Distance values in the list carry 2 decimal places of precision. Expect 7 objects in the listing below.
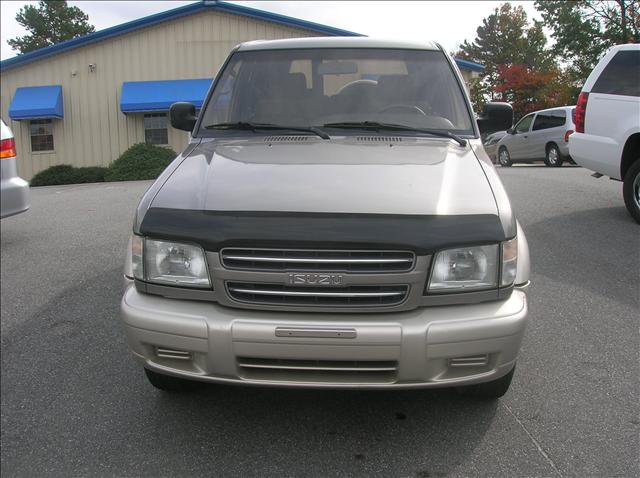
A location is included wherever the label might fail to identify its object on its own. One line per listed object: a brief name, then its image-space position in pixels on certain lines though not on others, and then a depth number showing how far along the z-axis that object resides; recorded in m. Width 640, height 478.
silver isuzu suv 2.43
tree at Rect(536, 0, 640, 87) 21.57
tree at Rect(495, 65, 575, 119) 33.44
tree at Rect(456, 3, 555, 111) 53.01
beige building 20.08
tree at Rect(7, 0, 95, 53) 51.38
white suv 6.55
